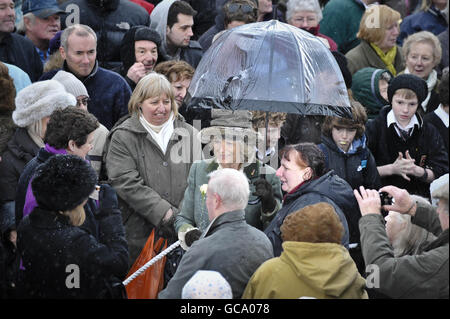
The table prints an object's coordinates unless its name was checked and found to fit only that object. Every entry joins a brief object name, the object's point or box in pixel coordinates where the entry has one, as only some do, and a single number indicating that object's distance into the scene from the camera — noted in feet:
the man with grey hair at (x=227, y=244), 32.58
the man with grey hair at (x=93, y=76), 49.37
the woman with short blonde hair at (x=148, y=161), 43.34
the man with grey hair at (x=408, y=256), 30.40
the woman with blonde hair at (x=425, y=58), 59.36
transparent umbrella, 39.63
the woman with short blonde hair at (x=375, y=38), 61.41
